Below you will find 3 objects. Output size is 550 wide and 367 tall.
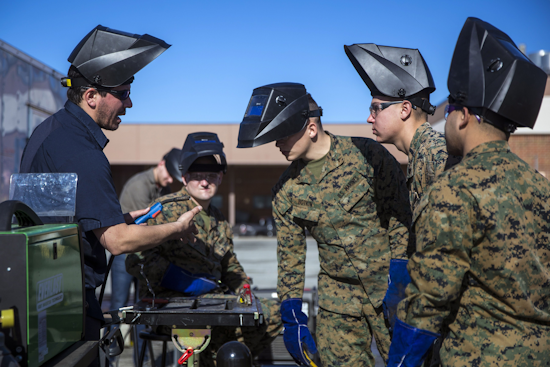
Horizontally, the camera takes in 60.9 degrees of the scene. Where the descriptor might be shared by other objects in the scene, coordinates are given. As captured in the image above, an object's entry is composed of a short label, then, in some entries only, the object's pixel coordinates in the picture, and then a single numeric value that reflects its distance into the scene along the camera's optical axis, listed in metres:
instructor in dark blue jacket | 2.13
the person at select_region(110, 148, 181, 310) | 5.45
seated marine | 3.56
